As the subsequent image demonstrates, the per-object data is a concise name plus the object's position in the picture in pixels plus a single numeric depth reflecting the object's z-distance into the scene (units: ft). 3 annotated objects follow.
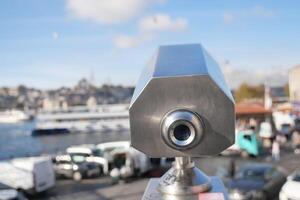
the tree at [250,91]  207.21
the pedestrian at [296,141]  61.35
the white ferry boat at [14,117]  274.77
